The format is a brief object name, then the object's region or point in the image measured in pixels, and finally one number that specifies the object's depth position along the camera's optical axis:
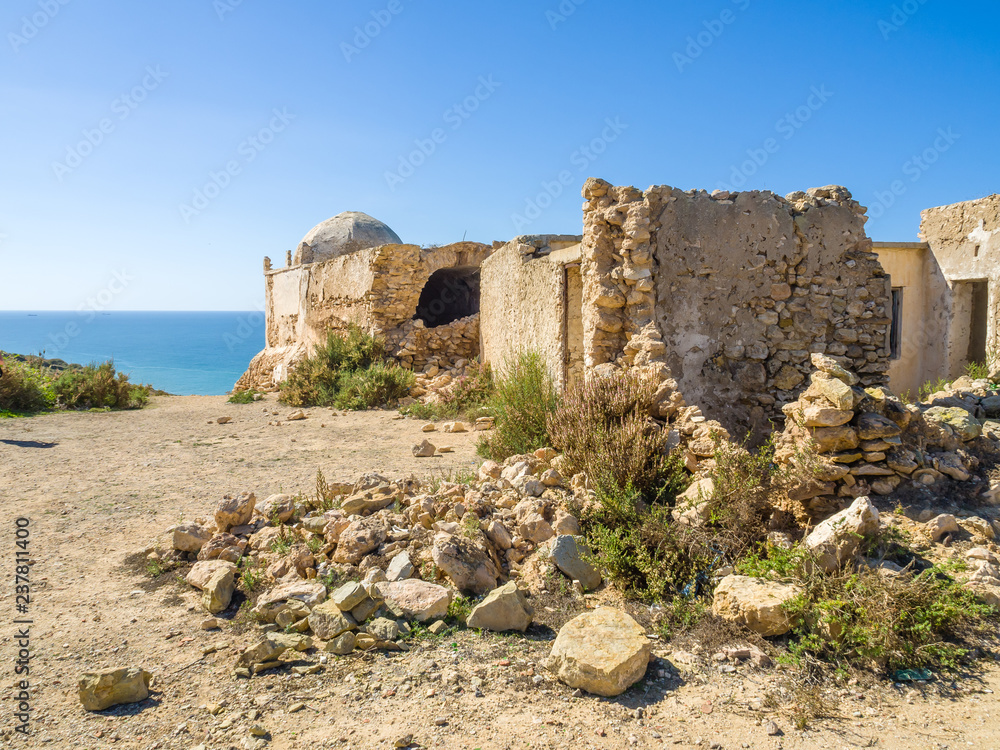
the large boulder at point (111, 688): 2.54
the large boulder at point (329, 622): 3.01
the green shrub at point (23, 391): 10.66
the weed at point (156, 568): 3.89
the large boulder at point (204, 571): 3.63
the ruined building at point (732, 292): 5.90
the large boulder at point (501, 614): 3.12
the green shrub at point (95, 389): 11.65
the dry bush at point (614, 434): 4.27
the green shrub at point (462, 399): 9.72
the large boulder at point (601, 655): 2.60
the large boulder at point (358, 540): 3.75
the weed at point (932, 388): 7.96
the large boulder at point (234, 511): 4.25
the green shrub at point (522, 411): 6.12
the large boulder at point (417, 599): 3.20
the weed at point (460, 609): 3.23
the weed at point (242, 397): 12.91
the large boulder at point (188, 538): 4.06
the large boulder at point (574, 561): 3.58
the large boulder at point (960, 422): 4.44
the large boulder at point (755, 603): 2.92
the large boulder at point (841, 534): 3.16
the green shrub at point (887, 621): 2.70
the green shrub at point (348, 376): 11.19
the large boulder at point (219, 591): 3.38
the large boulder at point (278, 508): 4.35
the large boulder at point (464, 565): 3.46
